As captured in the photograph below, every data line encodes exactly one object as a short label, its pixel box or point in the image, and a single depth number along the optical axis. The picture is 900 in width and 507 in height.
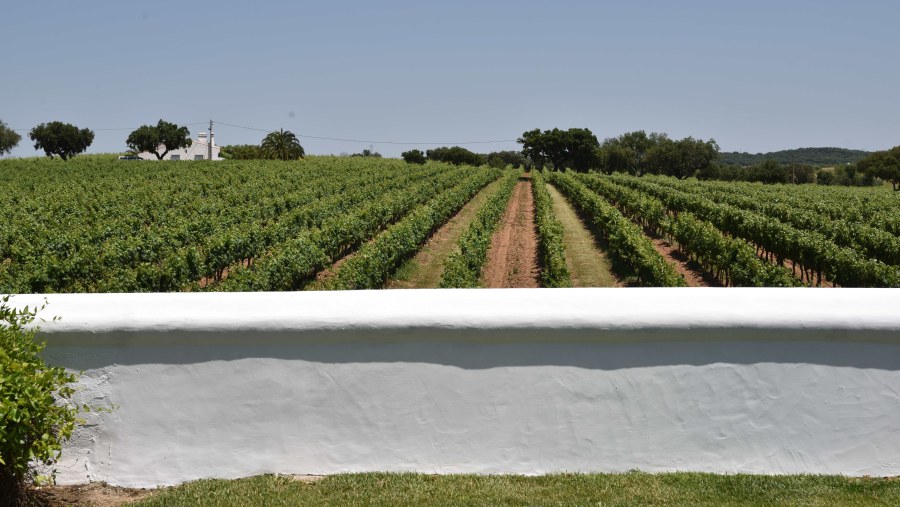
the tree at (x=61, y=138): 94.62
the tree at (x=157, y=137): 95.00
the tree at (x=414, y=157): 101.56
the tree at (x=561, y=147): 106.69
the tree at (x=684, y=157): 104.69
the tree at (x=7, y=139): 101.12
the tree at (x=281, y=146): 90.00
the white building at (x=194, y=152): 101.50
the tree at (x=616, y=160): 111.31
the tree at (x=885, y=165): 87.50
